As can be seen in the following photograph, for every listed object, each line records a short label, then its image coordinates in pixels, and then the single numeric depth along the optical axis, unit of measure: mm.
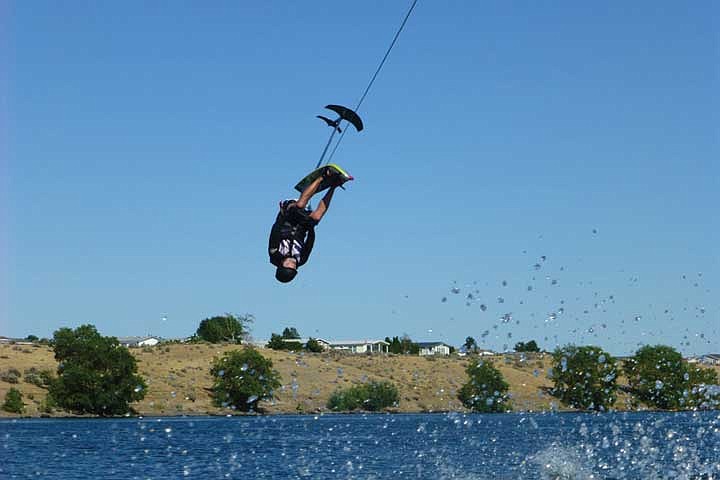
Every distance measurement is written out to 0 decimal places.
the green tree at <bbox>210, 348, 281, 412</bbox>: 91438
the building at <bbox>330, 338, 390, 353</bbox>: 158675
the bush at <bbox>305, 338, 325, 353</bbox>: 129250
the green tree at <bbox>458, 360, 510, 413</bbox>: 99225
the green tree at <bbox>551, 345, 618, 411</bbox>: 90750
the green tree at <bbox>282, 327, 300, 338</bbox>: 145625
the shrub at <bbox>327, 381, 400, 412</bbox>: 104750
